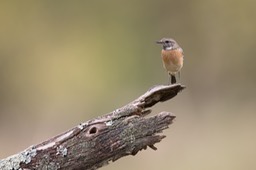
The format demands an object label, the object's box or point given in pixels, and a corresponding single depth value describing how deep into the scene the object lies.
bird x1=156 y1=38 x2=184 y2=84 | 9.24
